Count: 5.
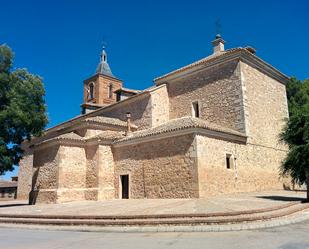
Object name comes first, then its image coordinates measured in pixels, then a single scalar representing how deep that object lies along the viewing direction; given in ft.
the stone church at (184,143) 49.26
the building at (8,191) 123.94
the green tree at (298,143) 41.37
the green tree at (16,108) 56.18
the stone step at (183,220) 28.25
